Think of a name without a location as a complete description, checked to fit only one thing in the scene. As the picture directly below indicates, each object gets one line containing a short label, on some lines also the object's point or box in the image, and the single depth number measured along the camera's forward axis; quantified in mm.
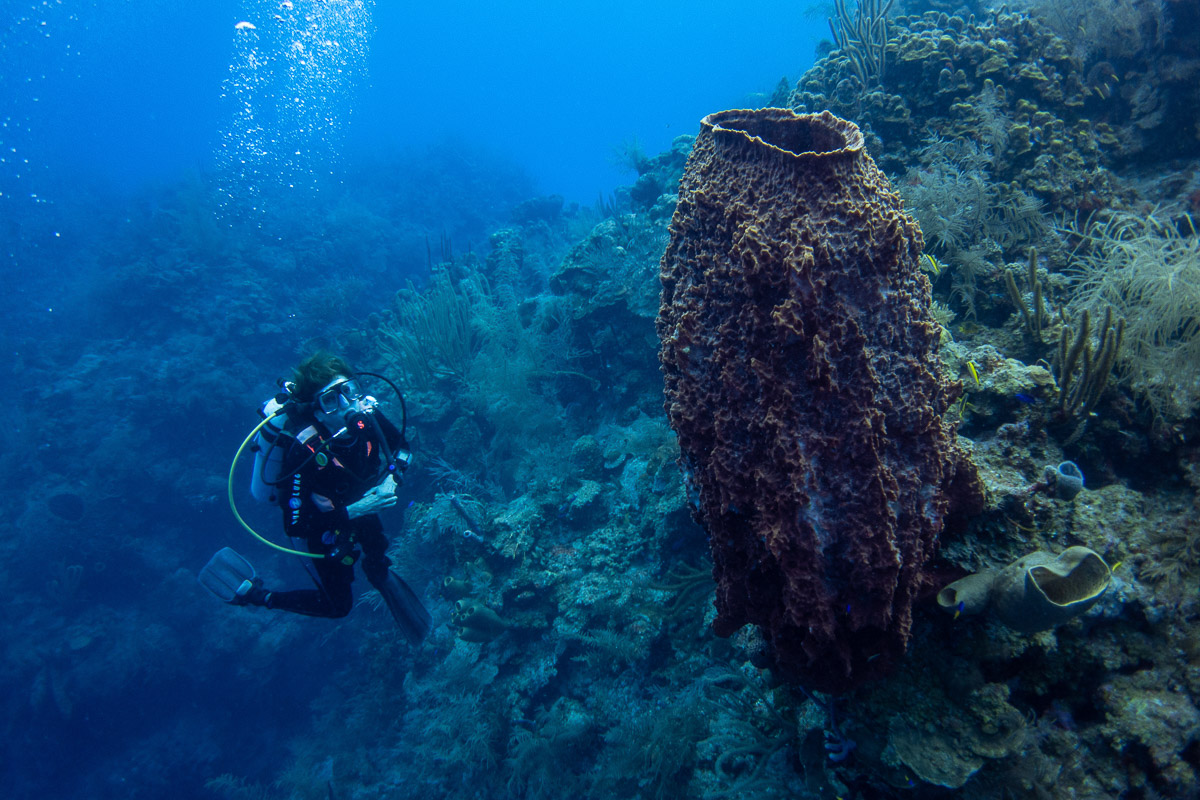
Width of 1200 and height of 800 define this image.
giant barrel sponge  1688
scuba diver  4031
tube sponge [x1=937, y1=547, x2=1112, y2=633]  1645
